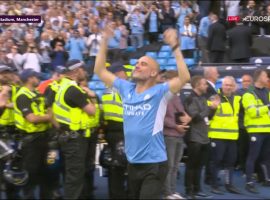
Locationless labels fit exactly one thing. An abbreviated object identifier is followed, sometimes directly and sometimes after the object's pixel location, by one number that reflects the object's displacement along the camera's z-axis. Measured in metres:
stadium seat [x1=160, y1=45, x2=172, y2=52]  15.05
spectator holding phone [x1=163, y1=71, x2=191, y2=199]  7.93
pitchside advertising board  10.69
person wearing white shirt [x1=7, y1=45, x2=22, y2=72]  12.59
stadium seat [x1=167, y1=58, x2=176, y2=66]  14.16
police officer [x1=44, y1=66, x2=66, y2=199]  7.54
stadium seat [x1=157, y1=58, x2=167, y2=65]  14.18
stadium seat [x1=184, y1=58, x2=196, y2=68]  13.66
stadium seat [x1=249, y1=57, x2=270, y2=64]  10.43
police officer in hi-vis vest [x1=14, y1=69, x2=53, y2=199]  7.40
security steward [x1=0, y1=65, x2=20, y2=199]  7.65
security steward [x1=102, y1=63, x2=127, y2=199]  7.71
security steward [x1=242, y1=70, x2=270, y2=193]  8.88
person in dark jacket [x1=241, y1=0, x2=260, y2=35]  10.27
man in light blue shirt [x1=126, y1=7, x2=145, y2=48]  15.84
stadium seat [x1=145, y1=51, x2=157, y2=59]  14.94
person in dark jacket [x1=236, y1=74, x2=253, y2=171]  9.22
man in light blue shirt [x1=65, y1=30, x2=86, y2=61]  13.93
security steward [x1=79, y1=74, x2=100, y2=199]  7.62
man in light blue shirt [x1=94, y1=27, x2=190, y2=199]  5.20
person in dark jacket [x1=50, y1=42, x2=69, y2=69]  13.15
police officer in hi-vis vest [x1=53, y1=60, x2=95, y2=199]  7.18
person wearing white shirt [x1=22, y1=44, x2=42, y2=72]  12.77
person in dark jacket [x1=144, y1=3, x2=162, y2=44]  15.99
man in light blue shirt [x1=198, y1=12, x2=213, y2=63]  14.29
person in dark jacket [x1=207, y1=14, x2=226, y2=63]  13.24
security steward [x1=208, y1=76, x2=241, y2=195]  8.83
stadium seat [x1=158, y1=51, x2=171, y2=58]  14.48
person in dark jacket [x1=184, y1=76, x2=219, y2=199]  8.30
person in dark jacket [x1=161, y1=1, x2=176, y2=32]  16.09
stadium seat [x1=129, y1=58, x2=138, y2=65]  14.09
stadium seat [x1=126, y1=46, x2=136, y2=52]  15.14
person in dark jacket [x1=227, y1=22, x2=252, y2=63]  11.78
